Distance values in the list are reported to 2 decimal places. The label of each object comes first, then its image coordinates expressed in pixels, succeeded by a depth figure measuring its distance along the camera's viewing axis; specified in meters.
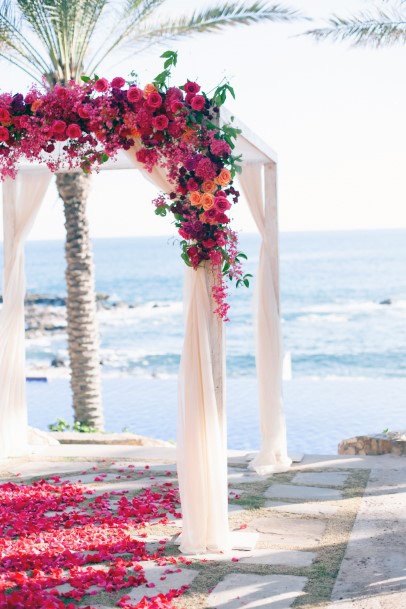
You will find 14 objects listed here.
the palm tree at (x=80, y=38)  8.75
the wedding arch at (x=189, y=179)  4.56
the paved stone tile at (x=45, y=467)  6.52
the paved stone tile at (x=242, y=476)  6.18
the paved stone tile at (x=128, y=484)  5.97
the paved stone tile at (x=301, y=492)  5.69
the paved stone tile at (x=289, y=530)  4.79
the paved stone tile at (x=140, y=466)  6.54
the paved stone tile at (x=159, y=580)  4.00
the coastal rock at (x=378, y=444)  6.93
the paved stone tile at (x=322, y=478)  6.07
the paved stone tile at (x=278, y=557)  4.42
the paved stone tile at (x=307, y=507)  5.34
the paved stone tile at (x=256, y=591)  3.86
